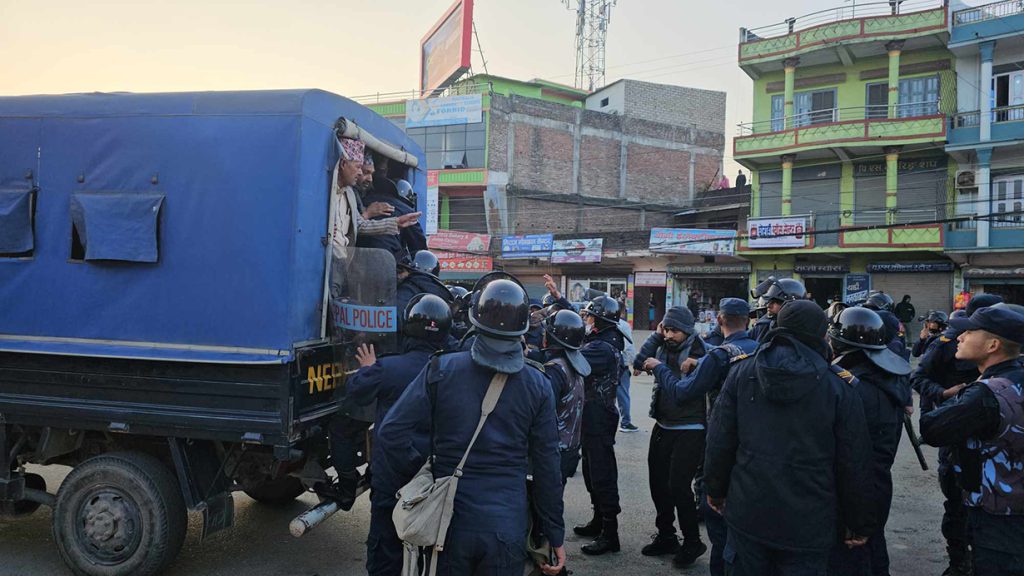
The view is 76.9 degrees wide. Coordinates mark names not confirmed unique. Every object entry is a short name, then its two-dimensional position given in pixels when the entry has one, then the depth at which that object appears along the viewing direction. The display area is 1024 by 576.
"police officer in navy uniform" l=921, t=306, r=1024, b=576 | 3.01
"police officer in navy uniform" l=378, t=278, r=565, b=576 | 2.51
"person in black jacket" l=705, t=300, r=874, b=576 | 2.81
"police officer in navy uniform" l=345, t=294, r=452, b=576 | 3.68
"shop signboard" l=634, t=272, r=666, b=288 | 25.88
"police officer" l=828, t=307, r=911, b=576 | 3.40
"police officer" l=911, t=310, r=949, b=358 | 6.98
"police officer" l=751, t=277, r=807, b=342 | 5.55
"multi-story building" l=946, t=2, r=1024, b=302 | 18.77
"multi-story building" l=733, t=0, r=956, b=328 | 20.31
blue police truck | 3.80
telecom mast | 39.00
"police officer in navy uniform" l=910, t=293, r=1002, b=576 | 4.46
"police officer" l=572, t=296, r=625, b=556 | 4.80
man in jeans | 8.40
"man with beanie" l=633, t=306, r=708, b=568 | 4.54
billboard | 33.16
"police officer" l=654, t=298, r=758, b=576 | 4.04
